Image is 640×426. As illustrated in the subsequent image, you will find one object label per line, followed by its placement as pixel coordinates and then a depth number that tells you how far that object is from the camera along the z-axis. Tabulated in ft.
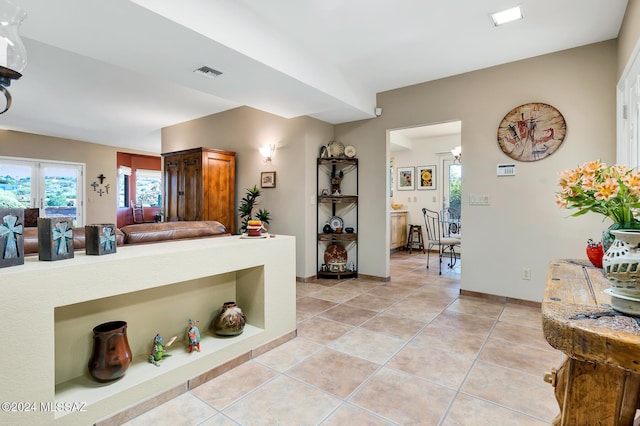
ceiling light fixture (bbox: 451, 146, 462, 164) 19.37
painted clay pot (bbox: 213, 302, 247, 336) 7.32
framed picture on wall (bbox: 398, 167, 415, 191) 25.16
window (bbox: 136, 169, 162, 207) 32.53
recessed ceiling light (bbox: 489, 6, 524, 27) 8.65
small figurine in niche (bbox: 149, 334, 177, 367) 6.17
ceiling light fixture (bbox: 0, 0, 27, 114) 3.68
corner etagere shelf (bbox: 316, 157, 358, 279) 15.49
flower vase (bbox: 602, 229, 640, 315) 2.72
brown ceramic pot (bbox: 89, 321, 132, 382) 5.30
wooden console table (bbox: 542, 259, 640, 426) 2.36
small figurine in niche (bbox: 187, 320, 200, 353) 6.64
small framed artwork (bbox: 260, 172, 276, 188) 16.08
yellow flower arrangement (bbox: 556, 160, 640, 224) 3.06
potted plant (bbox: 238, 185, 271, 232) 15.93
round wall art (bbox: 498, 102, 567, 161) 10.85
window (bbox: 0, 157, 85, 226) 22.98
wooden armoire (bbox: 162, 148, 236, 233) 16.39
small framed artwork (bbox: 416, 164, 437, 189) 24.07
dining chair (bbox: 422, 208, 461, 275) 23.14
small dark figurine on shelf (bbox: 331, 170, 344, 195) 15.97
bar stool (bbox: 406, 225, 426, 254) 24.43
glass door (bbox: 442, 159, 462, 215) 23.15
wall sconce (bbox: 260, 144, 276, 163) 16.10
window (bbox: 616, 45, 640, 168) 7.54
